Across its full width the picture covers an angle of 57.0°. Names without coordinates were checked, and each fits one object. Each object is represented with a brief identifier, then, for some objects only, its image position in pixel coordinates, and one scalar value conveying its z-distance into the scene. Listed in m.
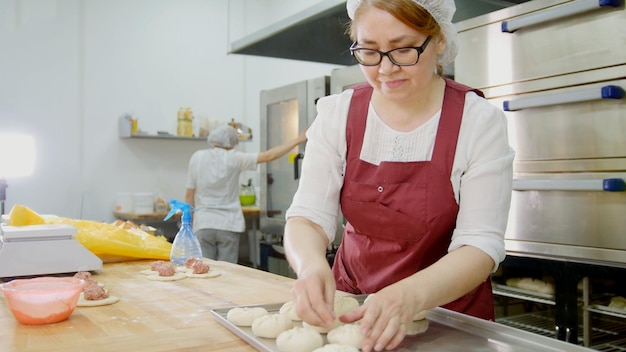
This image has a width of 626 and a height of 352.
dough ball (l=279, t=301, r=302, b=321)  1.32
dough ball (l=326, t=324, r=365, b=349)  1.13
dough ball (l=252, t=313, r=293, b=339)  1.21
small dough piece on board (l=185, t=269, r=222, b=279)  1.94
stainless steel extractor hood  3.12
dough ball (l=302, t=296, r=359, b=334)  1.26
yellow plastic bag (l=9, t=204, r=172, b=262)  2.15
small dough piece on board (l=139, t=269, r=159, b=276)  1.99
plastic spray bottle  2.17
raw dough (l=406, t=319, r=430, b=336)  1.24
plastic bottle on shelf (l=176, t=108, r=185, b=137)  6.15
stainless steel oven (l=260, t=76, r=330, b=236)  4.18
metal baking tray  1.14
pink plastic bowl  1.31
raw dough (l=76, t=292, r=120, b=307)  1.51
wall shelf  5.86
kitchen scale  1.83
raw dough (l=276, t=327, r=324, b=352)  1.12
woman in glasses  1.26
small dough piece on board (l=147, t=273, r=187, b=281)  1.89
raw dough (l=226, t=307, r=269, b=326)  1.28
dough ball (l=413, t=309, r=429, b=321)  1.26
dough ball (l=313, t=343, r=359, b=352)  1.09
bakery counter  1.16
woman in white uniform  5.03
